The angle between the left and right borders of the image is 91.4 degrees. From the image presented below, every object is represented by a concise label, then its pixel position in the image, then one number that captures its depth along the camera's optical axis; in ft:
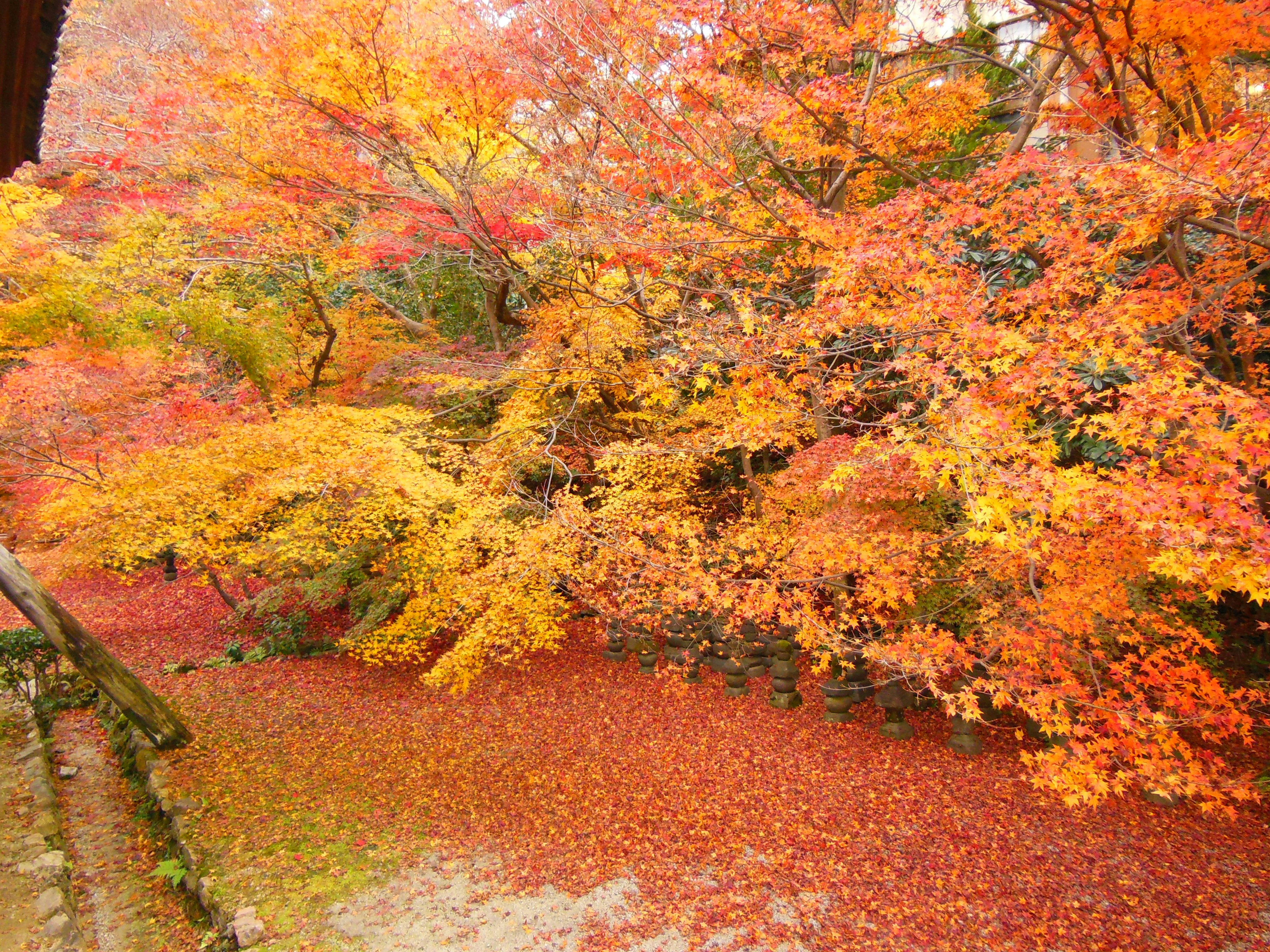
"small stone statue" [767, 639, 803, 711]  27.32
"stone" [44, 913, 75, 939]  15.62
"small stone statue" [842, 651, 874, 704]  26.40
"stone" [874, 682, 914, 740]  24.56
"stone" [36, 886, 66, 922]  16.34
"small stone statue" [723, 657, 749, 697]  28.76
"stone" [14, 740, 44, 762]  24.82
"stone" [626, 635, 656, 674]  31.83
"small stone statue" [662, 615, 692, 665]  31.32
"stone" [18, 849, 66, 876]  17.94
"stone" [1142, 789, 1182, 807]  19.35
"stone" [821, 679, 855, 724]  25.96
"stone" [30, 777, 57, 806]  21.71
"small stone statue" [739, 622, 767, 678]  29.68
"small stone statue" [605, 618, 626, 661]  32.99
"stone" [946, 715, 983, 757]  23.16
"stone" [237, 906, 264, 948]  15.37
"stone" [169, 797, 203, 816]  20.49
